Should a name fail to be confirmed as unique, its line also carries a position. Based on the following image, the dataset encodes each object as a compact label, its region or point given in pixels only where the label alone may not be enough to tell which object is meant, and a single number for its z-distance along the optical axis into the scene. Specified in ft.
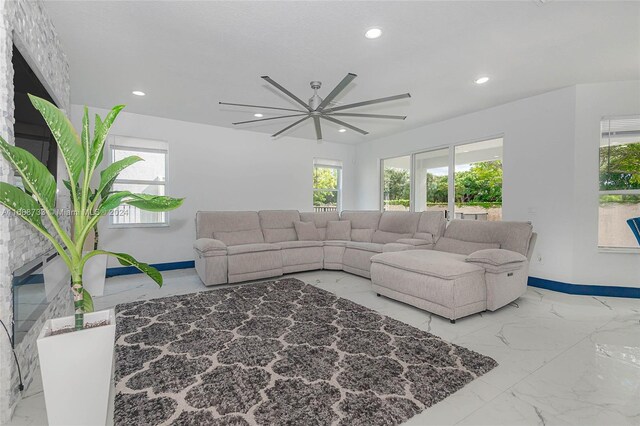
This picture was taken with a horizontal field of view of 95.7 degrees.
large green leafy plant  4.39
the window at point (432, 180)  17.68
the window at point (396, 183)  20.27
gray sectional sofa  9.60
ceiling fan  9.16
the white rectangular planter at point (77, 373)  4.21
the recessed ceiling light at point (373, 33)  8.18
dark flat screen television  5.72
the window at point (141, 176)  15.52
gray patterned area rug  5.15
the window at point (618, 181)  11.92
